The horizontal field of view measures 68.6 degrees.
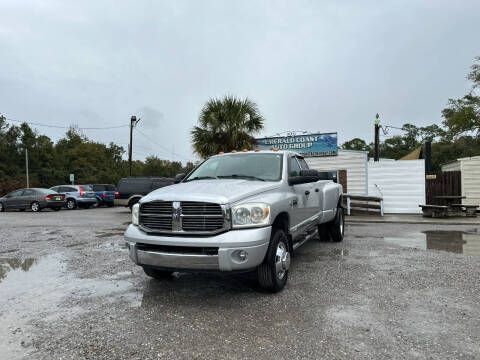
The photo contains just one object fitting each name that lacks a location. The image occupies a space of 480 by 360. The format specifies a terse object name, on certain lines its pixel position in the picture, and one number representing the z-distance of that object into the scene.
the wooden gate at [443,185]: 14.88
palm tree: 15.80
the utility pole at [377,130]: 23.27
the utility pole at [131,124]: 29.46
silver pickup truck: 3.80
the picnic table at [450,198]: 13.57
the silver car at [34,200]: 20.05
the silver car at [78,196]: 21.76
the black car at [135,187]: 17.69
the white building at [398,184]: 14.91
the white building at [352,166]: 15.51
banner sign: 15.78
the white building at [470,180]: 14.70
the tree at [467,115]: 32.00
